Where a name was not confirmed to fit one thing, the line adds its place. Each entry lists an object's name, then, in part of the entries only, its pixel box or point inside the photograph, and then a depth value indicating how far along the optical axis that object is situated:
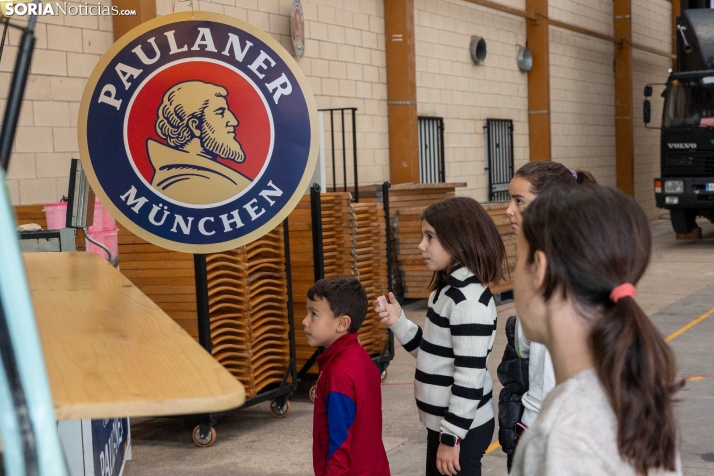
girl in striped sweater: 2.92
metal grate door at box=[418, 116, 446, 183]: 12.56
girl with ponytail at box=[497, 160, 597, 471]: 2.62
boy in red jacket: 2.75
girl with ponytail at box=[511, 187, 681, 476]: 1.35
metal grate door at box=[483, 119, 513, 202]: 14.73
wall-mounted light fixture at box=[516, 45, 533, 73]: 15.62
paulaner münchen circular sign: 2.70
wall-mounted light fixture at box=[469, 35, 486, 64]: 13.95
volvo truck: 14.70
